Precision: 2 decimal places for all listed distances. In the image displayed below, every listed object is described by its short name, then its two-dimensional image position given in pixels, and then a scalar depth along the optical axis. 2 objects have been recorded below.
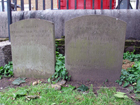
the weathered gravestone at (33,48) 2.76
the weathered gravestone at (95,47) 2.60
